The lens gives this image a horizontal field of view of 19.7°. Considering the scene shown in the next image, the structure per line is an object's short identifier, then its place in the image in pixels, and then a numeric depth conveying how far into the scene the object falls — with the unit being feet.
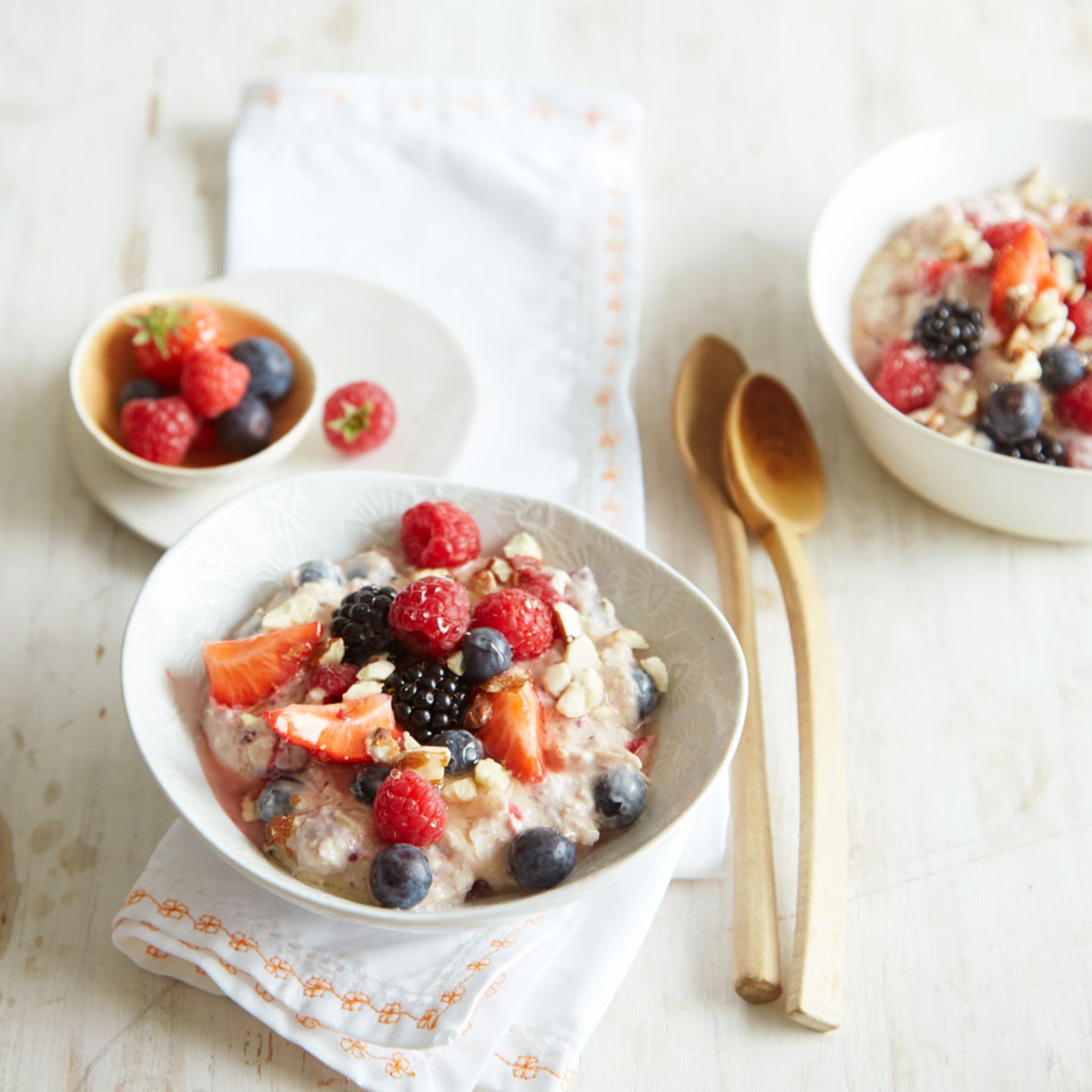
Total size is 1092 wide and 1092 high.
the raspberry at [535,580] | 3.15
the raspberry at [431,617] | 3.07
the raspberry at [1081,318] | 3.45
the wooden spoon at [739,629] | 3.14
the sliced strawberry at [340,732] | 3.03
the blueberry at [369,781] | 3.02
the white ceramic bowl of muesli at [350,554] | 2.99
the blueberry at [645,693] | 3.13
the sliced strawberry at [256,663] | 3.10
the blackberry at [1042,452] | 3.38
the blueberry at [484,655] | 3.07
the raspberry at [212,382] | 3.41
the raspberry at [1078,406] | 3.38
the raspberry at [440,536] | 3.18
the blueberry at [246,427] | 3.44
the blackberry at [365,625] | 3.10
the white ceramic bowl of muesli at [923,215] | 3.37
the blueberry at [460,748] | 3.04
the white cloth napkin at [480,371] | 3.07
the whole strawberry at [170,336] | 3.43
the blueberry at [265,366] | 3.46
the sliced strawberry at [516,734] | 3.05
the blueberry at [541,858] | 3.00
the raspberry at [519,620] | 3.09
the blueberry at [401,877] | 2.98
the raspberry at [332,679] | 3.07
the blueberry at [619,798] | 3.05
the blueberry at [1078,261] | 3.50
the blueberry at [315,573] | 3.17
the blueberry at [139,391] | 3.45
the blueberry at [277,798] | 3.05
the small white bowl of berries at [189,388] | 3.40
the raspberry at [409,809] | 2.98
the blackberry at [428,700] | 3.06
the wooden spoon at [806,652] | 3.12
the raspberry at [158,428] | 3.39
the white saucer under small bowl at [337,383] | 3.43
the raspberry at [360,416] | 3.46
